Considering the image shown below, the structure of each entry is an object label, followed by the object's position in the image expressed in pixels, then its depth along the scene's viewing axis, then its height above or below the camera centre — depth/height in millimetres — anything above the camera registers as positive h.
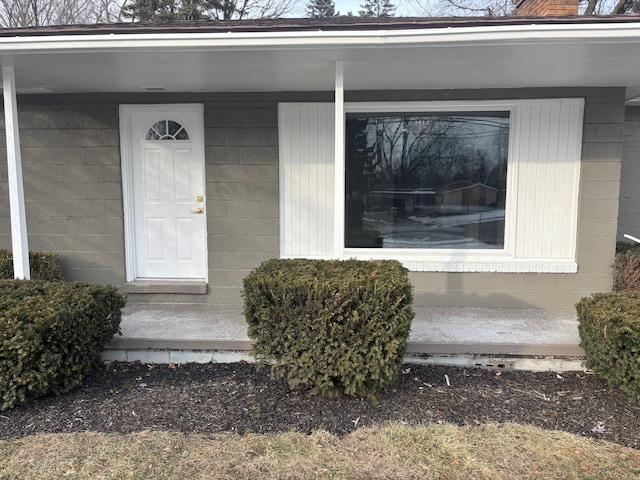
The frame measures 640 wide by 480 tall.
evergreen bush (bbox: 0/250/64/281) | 5355 -848
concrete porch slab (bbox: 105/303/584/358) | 4016 -1314
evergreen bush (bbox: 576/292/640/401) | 3109 -1003
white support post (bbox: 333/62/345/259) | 3963 +214
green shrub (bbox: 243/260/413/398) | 3145 -909
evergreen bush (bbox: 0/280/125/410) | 3111 -984
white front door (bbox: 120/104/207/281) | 5561 -21
